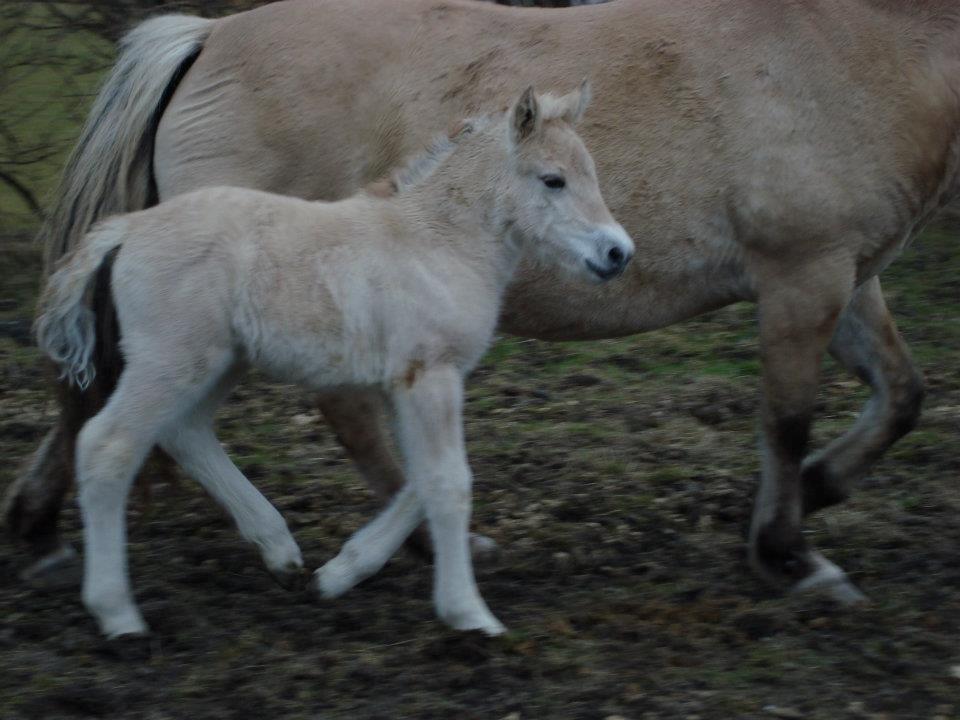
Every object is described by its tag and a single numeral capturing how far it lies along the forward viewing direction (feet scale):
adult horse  28.27
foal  23.26
